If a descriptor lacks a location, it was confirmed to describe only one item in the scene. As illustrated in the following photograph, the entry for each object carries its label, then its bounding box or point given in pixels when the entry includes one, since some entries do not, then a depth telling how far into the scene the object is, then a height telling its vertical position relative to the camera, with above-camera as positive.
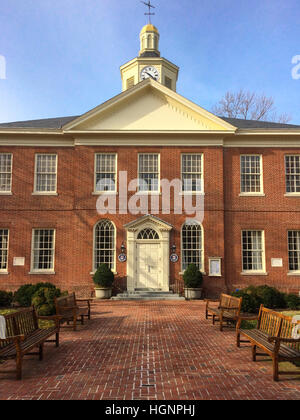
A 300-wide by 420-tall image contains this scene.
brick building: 17.03 +2.64
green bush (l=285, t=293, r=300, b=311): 14.20 -1.96
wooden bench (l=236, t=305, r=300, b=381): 5.86 -1.63
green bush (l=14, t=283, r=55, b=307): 13.12 -1.54
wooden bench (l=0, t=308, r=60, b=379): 5.94 -1.65
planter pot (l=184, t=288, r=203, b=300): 16.05 -1.83
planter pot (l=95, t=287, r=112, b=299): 16.02 -1.80
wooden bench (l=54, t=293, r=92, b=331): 9.60 -1.61
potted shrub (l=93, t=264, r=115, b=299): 15.92 -1.34
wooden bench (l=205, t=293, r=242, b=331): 9.42 -1.57
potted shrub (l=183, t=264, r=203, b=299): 15.91 -1.33
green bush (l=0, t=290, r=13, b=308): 14.40 -1.92
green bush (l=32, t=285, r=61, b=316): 11.14 -1.54
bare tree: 32.28 +13.00
